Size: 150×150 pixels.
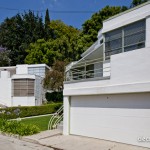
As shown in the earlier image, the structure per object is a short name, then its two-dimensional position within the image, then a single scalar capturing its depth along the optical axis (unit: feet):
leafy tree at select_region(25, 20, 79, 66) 85.22
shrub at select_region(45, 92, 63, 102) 67.09
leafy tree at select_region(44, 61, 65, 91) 60.86
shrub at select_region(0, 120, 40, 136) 31.95
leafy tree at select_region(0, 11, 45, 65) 105.52
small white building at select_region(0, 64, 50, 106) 62.58
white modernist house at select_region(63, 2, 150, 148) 23.17
